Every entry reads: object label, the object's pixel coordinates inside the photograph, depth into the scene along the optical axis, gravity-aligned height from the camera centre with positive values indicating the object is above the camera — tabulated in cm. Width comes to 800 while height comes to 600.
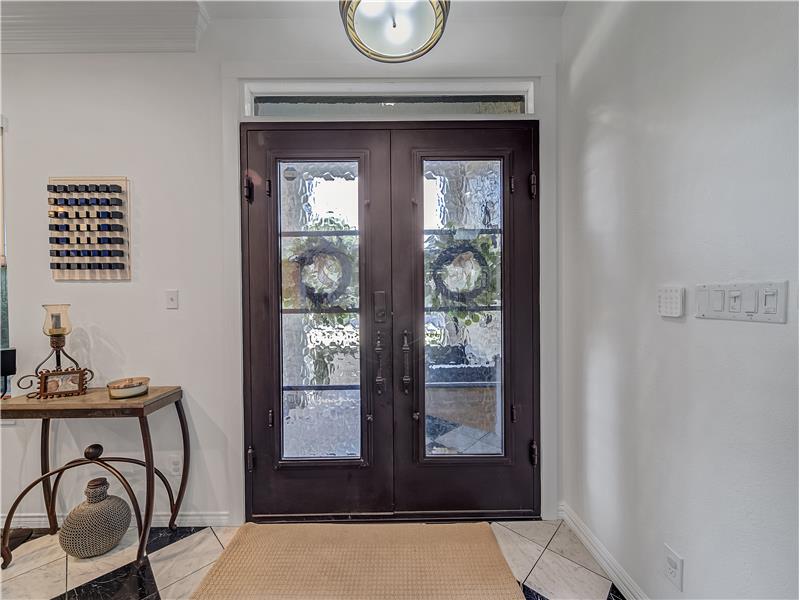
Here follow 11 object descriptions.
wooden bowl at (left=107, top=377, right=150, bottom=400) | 196 -46
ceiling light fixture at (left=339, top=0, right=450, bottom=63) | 124 +82
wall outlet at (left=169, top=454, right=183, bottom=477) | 227 -95
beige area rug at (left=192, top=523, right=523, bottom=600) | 143 -105
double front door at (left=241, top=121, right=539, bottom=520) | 227 -15
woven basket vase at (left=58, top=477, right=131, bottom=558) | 190 -109
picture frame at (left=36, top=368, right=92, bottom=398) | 202 -46
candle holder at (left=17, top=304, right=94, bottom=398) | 203 -40
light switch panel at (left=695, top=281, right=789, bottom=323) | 104 -3
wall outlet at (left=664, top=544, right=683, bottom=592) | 141 -97
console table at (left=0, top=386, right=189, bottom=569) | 188 -55
